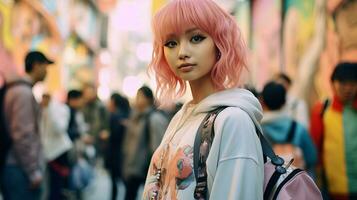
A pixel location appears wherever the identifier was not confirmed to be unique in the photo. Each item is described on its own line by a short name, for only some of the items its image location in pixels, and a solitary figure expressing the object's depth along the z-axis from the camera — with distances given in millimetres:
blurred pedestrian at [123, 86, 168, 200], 6996
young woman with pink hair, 1860
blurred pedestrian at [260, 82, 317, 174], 4273
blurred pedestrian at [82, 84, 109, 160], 10279
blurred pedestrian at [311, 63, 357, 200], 4344
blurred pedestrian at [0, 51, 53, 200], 4652
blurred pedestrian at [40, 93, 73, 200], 6055
